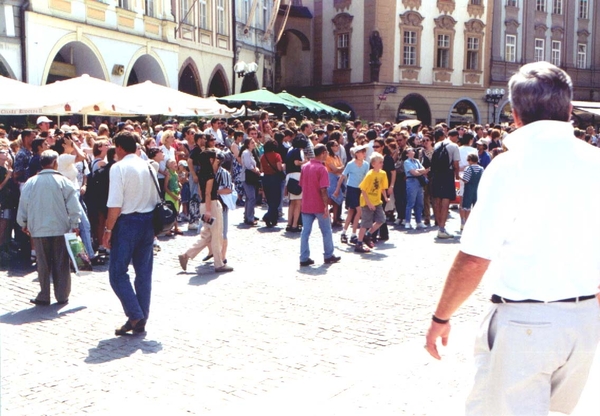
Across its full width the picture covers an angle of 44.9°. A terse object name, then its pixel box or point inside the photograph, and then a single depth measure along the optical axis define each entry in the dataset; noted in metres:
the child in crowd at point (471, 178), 12.21
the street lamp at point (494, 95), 39.88
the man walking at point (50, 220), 7.65
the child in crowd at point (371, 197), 11.12
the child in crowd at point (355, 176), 11.79
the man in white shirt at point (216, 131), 16.48
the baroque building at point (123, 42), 19.92
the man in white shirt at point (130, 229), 6.60
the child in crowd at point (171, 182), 12.11
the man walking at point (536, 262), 2.64
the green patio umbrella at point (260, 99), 22.89
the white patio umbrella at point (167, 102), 16.19
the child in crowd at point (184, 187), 13.53
